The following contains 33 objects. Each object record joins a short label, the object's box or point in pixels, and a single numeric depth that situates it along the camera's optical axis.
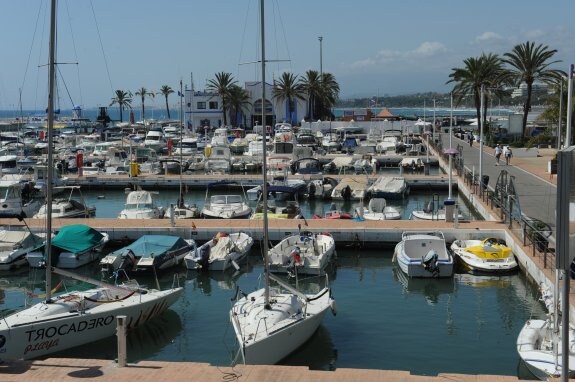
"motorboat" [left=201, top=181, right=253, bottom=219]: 38.97
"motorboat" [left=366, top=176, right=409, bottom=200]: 49.78
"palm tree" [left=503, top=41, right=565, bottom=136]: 66.31
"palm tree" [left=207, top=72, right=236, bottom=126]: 107.69
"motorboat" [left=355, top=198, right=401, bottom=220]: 38.50
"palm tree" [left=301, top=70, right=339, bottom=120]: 112.88
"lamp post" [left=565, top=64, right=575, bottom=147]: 16.52
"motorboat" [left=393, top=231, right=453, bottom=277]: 27.36
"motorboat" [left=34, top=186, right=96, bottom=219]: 40.19
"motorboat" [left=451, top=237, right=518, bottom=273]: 27.83
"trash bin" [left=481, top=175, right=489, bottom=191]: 41.05
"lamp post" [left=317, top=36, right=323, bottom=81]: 115.56
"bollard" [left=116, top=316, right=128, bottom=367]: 15.57
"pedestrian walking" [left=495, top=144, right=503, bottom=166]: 57.06
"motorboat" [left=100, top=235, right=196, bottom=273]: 28.42
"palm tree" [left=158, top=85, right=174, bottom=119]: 162.38
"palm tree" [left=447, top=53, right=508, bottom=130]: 76.69
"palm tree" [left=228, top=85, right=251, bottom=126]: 108.62
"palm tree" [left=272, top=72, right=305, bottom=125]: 107.88
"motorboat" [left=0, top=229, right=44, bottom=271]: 29.94
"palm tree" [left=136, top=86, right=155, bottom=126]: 158.05
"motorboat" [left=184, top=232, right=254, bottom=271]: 29.19
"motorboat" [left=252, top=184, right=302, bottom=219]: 38.12
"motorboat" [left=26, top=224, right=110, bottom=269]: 29.98
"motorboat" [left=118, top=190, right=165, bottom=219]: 39.03
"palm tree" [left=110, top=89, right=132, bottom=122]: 151.39
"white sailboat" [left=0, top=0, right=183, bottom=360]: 18.11
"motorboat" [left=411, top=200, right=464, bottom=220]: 36.80
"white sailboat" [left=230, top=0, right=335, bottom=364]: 17.45
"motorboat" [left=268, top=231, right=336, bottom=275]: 28.11
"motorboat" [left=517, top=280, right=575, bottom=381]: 16.02
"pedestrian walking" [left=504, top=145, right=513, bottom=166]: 55.15
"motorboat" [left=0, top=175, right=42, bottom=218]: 41.05
